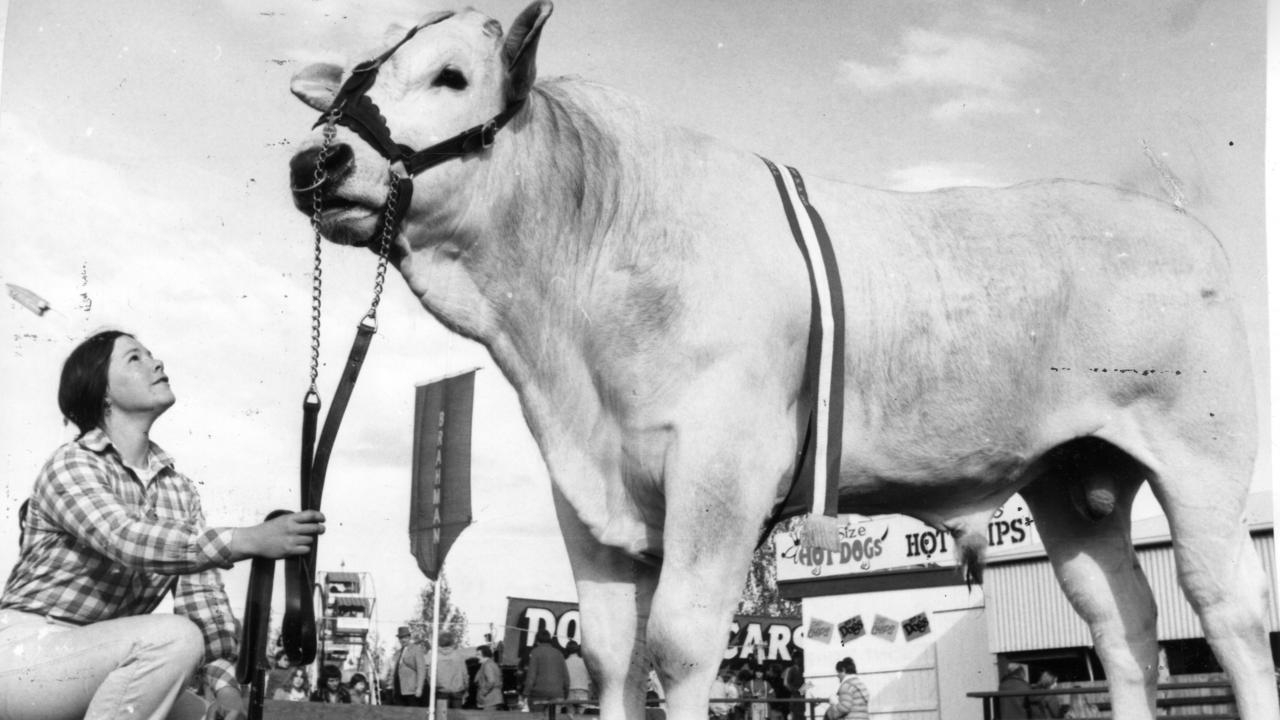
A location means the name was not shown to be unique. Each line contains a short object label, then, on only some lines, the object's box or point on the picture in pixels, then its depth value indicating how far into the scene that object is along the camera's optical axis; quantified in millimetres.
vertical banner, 6375
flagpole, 5165
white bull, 3471
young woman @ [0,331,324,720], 3266
